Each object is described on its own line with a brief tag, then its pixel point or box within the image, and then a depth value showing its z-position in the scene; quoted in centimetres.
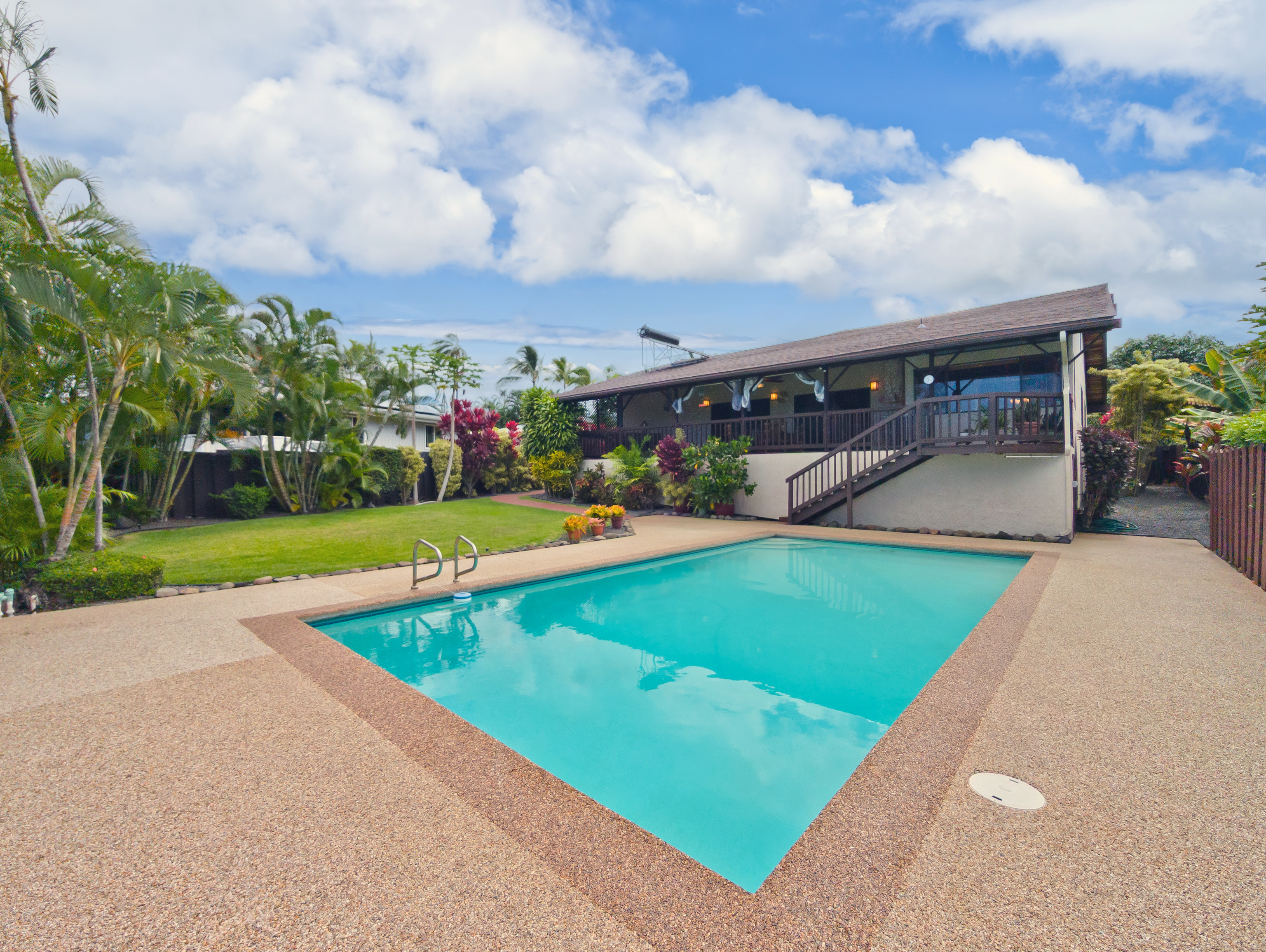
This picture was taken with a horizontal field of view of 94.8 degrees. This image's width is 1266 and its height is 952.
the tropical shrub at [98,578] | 693
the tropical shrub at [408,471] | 1903
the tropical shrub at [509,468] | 2198
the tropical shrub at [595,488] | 1788
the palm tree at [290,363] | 1526
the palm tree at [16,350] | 645
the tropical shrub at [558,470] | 1914
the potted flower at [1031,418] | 1120
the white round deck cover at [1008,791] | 264
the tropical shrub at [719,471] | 1525
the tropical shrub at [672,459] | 1627
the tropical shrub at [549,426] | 1988
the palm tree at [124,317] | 664
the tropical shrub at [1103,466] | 1242
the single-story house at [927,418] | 1141
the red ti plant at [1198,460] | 1419
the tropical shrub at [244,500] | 1541
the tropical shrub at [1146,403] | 1861
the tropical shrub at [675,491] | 1641
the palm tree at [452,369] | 1908
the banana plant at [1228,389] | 1226
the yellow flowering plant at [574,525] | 1225
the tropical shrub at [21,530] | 695
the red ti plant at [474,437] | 2097
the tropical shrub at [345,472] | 1636
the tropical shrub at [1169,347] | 3041
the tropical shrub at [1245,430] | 746
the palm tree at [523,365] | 3578
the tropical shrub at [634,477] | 1714
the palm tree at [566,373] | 3616
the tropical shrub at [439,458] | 2028
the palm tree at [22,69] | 677
